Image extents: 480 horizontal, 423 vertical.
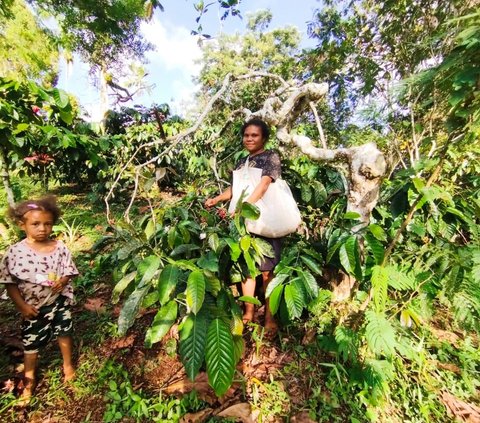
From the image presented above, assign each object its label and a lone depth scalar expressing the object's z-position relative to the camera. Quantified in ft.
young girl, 5.40
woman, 6.06
